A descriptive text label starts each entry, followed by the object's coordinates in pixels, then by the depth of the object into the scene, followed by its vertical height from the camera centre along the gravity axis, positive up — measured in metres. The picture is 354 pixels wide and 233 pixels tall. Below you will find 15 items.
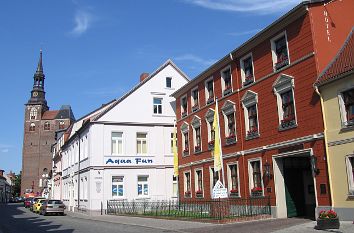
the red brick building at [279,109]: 19.95 +4.31
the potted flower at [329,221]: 16.11 -1.49
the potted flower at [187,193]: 33.33 -0.41
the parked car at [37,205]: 41.06 -1.21
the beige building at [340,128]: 17.61 +2.43
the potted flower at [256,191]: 23.62 -0.31
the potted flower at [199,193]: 31.13 -0.41
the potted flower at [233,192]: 26.21 -0.36
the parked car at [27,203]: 60.58 -1.42
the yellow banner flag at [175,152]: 32.69 +2.91
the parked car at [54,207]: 36.34 -1.26
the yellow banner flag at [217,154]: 23.80 +1.91
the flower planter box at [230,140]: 26.83 +3.05
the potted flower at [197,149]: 32.19 +3.09
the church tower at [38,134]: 120.81 +18.11
